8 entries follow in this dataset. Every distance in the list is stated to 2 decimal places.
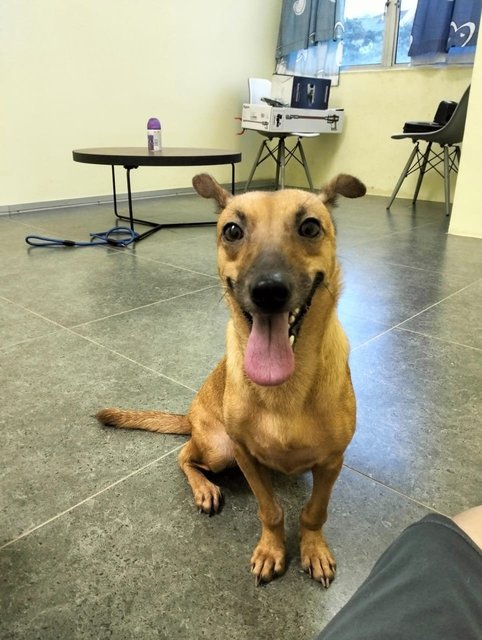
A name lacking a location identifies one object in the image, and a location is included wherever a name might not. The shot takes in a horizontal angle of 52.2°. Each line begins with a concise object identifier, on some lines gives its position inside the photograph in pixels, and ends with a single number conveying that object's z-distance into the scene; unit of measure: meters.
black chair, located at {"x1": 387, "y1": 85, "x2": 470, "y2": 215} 4.67
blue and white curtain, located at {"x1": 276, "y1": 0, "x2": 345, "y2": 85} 6.37
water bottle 4.36
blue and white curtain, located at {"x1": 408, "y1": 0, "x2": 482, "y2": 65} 5.25
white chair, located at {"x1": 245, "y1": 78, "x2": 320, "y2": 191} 6.21
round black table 3.73
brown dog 0.99
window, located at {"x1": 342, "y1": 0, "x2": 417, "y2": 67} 6.05
